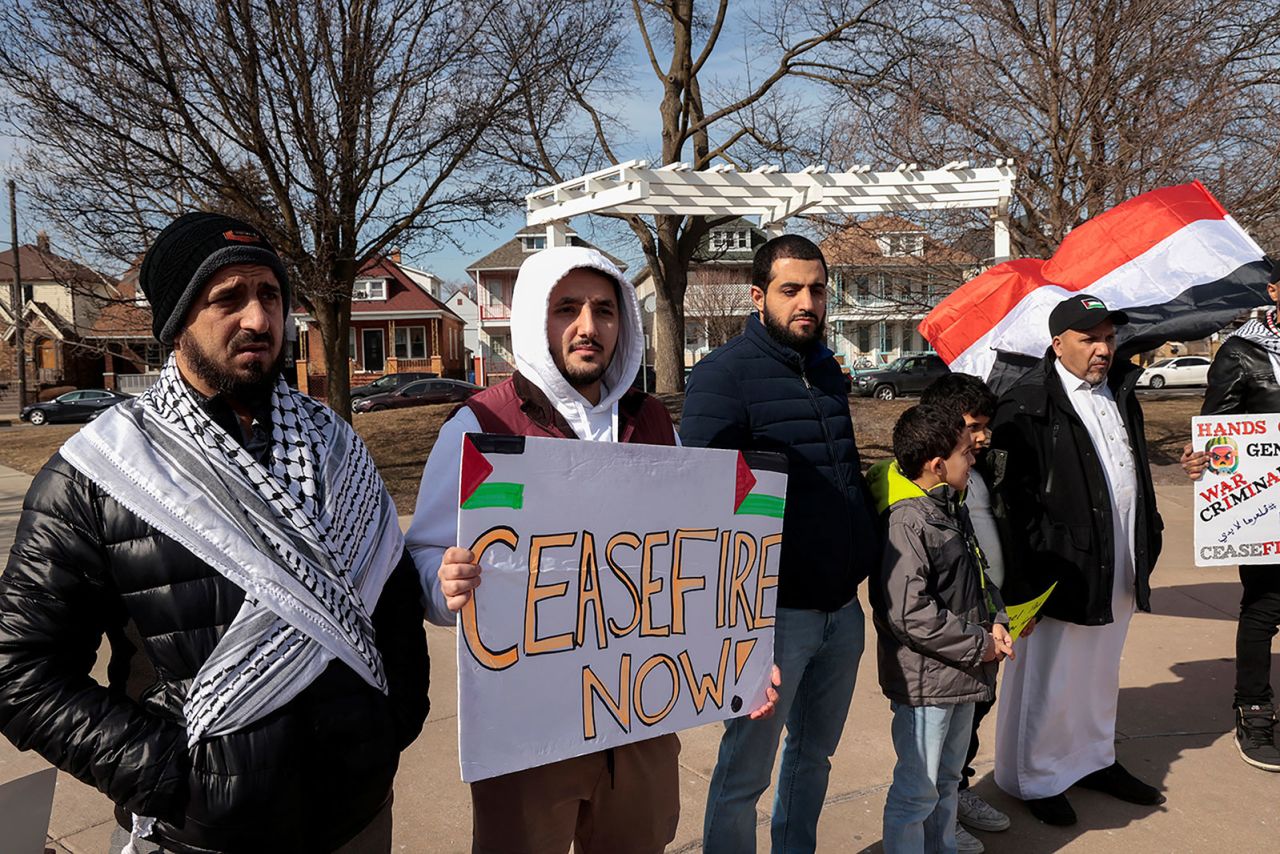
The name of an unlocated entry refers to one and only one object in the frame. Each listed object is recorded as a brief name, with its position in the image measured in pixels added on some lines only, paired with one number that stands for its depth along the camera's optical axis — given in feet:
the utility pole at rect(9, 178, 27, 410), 69.85
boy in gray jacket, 8.95
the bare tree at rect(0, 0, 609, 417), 29.27
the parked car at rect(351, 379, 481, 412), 97.09
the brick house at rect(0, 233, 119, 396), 138.31
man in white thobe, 11.04
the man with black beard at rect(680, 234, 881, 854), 8.80
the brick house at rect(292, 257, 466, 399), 144.36
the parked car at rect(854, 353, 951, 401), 98.22
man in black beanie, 5.14
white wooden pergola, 27.63
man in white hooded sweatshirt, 6.88
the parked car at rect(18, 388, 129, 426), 98.12
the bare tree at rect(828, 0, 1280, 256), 31.65
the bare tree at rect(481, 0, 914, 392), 56.95
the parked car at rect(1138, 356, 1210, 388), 111.75
